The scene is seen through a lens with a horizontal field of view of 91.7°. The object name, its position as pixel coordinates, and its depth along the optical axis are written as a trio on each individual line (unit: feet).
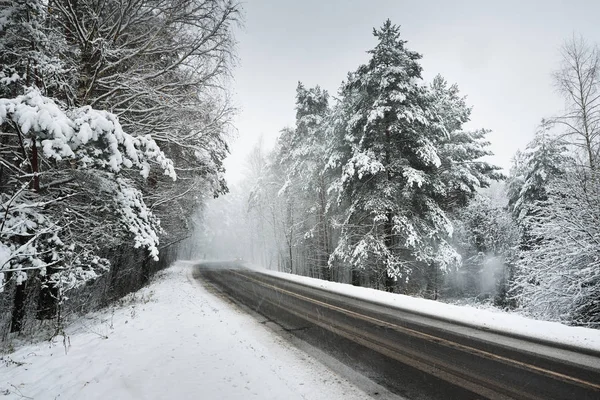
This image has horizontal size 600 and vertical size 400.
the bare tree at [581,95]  36.24
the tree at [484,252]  72.59
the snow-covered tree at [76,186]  12.55
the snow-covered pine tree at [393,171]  44.27
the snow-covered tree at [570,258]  29.78
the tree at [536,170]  61.19
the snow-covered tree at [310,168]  66.03
